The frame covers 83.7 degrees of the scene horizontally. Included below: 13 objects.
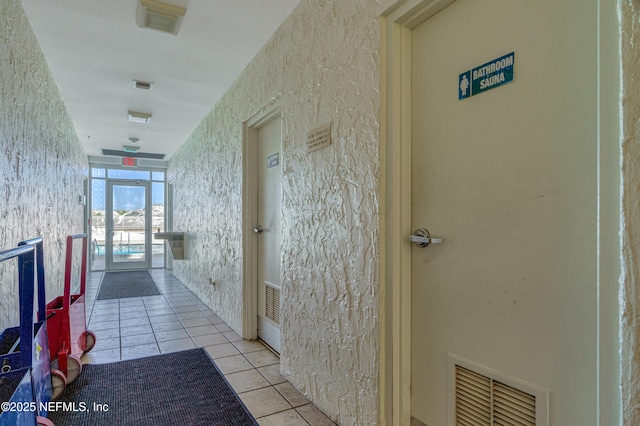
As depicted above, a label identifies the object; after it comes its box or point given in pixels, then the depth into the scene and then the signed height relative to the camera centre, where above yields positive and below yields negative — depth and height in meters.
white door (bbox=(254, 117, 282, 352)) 2.97 -0.15
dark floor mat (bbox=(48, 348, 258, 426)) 1.98 -1.14
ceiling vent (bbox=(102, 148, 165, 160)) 7.23 +1.28
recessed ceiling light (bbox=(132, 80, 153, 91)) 3.57 +1.32
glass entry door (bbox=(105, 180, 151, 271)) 7.83 -0.25
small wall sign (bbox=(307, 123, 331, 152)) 2.00 +0.44
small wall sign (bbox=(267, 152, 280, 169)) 2.97 +0.47
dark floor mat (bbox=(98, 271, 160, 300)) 5.34 -1.21
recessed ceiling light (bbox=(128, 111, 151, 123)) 4.60 +1.28
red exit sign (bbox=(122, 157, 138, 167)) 7.80 +1.16
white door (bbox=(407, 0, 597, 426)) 1.00 +0.03
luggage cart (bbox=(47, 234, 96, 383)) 2.37 -0.82
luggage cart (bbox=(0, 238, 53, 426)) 1.28 -0.63
